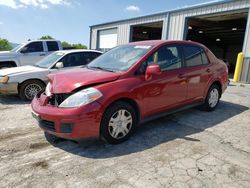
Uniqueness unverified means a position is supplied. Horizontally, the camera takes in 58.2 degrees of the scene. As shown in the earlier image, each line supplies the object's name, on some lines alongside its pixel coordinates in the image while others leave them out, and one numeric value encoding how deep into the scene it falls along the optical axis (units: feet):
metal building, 38.07
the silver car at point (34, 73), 19.54
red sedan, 10.23
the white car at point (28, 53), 30.99
